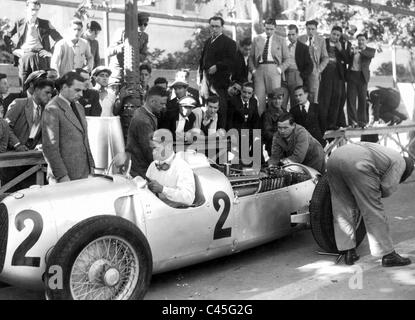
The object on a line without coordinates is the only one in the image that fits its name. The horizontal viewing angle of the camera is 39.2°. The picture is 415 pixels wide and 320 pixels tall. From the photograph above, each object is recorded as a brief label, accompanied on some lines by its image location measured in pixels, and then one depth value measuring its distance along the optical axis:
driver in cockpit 4.88
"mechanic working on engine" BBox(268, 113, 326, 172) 6.91
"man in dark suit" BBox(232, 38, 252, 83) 9.09
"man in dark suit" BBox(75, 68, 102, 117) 7.93
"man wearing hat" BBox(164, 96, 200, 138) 7.90
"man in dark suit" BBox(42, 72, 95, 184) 5.43
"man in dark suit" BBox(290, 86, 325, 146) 8.69
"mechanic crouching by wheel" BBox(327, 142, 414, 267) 5.24
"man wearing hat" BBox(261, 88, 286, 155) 8.66
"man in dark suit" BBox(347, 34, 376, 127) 10.45
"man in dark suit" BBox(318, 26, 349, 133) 10.10
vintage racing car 4.14
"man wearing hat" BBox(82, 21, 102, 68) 9.29
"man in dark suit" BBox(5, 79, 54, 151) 6.85
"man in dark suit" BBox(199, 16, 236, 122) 8.84
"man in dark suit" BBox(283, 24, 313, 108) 9.84
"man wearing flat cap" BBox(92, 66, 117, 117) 7.99
